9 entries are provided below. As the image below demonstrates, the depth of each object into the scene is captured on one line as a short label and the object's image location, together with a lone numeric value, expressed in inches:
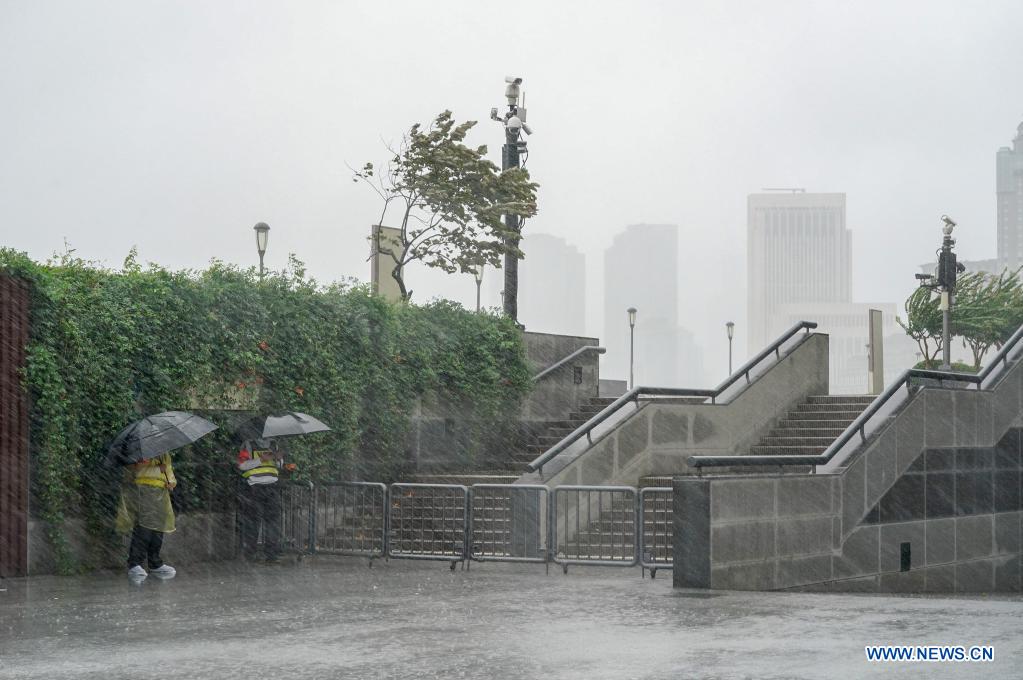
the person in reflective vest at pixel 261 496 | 665.6
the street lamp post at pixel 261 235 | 1307.8
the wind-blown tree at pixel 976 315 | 2455.7
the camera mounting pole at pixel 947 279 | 1386.6
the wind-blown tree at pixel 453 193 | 1165.7
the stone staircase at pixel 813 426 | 840.9
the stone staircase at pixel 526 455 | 797.9
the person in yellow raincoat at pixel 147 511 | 599.8
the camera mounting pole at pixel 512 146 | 1011.9
